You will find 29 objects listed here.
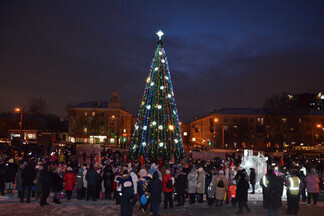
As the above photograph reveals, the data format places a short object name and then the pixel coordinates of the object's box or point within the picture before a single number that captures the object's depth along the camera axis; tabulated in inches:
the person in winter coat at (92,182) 462.6
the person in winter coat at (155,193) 351.6
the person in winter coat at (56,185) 434.6
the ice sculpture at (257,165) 599.5
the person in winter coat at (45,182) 411.5
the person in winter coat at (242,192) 393.1
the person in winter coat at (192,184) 457.7
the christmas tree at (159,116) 959.6
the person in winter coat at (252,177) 549.2
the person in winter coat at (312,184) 446.9
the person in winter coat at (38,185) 441.7
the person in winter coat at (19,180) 459.2
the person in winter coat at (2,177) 483.9
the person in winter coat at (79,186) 481.1
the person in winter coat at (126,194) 316.5
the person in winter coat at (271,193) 338.3
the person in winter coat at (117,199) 437.5
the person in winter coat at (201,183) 459.8
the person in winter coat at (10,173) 496.4
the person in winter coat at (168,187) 415.9
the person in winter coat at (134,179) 406.0
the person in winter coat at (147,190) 365.1
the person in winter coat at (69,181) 468.1
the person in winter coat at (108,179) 484.7
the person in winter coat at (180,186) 441.7
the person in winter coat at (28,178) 441.1
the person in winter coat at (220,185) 429.7
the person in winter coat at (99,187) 479.8
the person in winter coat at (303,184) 482.5
